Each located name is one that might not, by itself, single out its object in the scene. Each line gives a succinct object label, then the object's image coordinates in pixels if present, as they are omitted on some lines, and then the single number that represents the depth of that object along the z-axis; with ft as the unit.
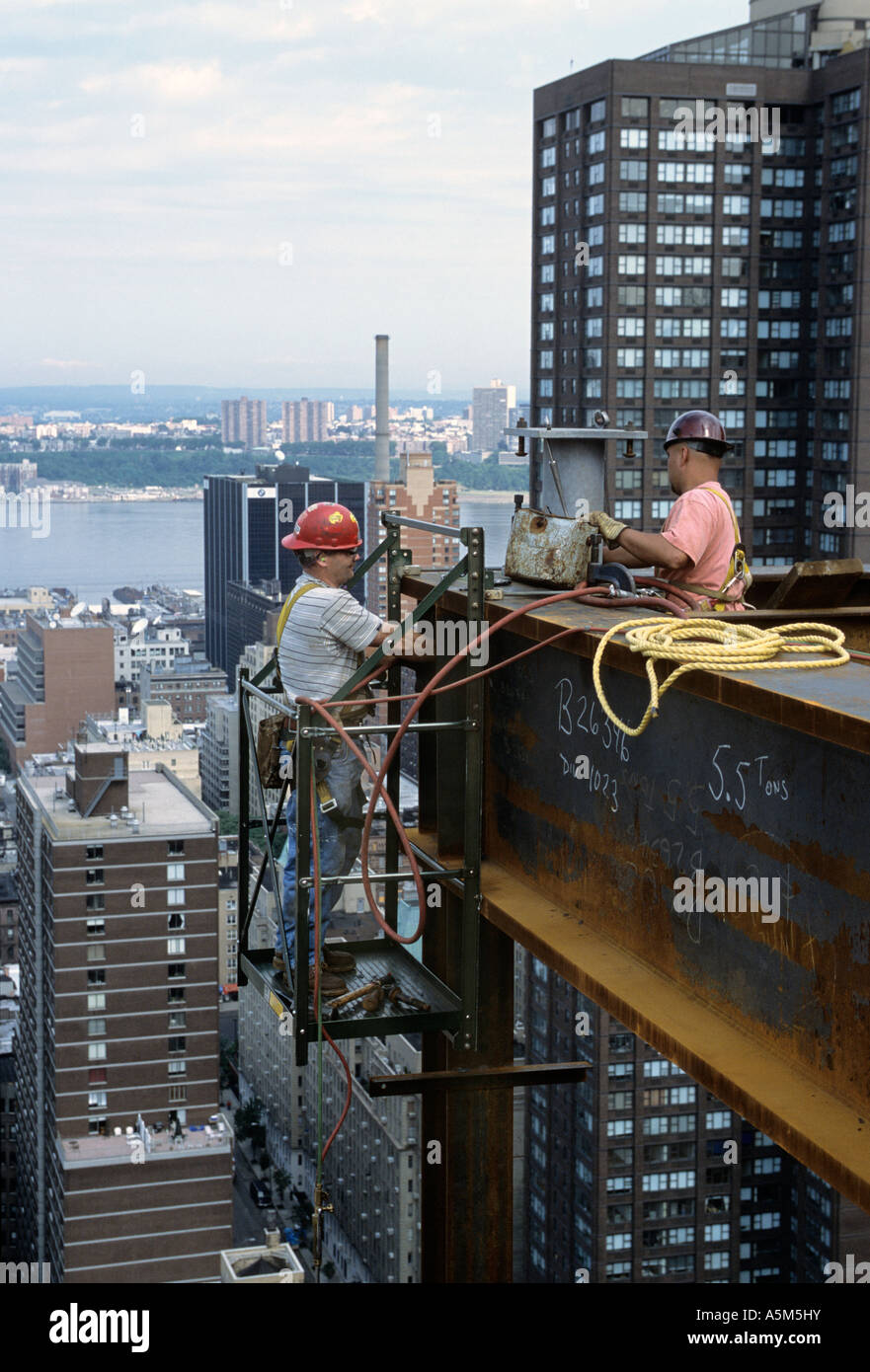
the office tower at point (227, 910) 263.08
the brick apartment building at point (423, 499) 273.33
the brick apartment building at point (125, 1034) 158.61
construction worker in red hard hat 17.52
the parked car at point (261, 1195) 213.46
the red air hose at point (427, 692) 15.48
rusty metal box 16.81
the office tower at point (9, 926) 274.16
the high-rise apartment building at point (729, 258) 153.07
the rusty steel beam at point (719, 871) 10.90
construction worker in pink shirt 16.52
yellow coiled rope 12.29
